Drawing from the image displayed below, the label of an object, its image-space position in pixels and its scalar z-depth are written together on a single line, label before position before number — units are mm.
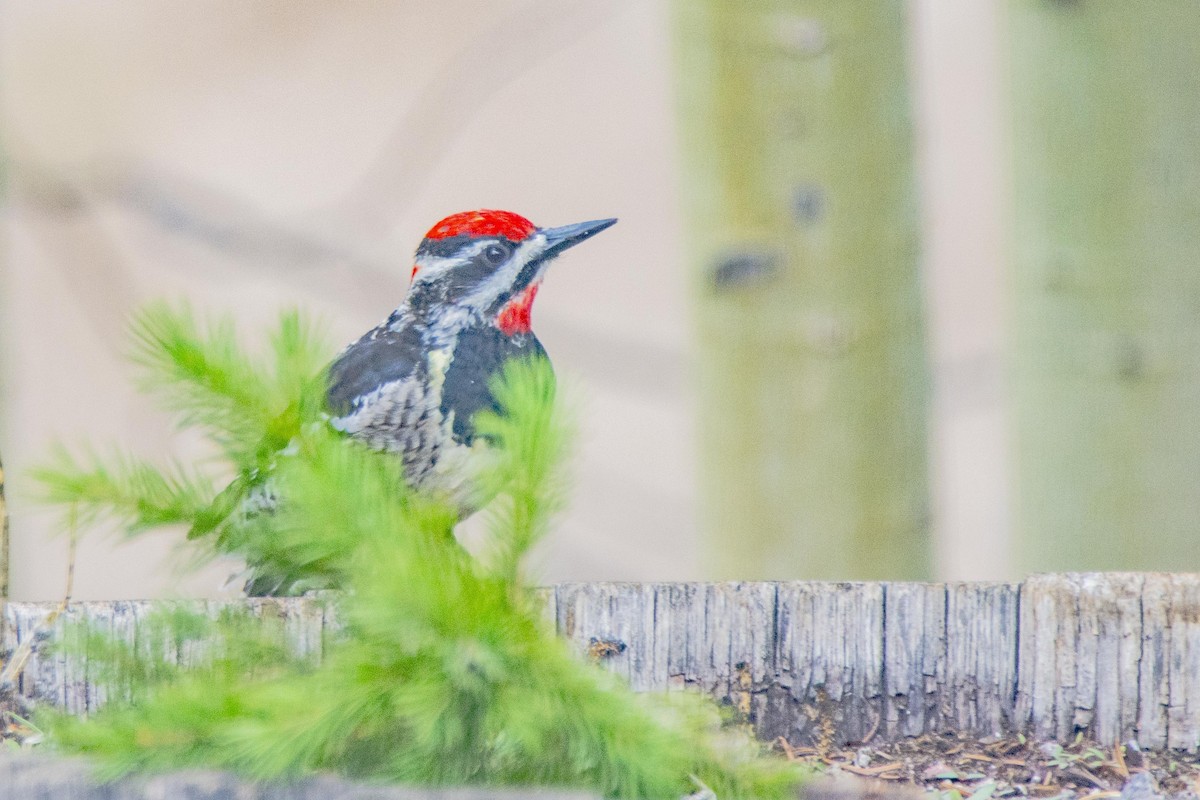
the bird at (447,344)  5078
